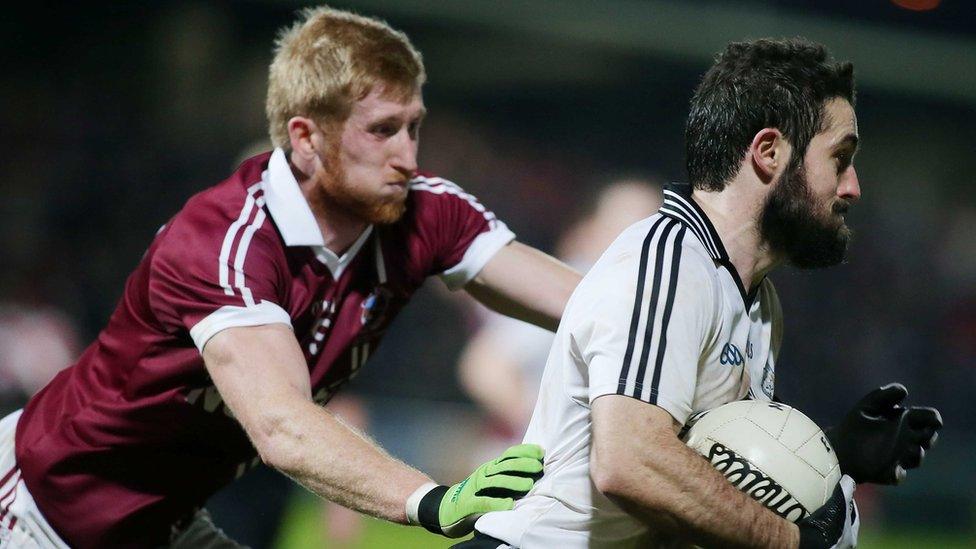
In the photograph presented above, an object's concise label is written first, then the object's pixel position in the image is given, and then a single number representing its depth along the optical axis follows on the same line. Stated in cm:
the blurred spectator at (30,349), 1394
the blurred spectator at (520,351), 1112
